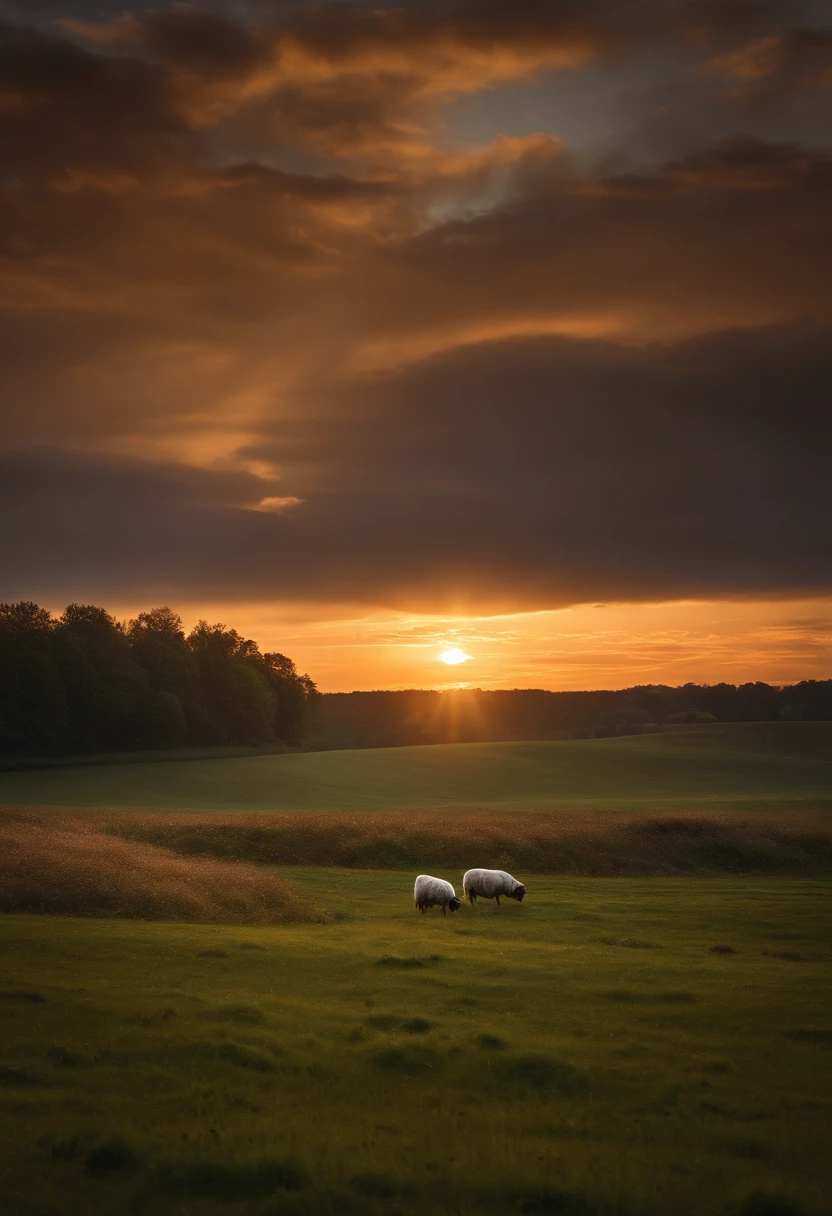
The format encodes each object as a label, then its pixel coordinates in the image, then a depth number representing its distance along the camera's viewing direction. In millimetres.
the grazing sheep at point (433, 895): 31391
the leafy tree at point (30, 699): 93688
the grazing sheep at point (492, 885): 33094
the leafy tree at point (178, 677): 113000
